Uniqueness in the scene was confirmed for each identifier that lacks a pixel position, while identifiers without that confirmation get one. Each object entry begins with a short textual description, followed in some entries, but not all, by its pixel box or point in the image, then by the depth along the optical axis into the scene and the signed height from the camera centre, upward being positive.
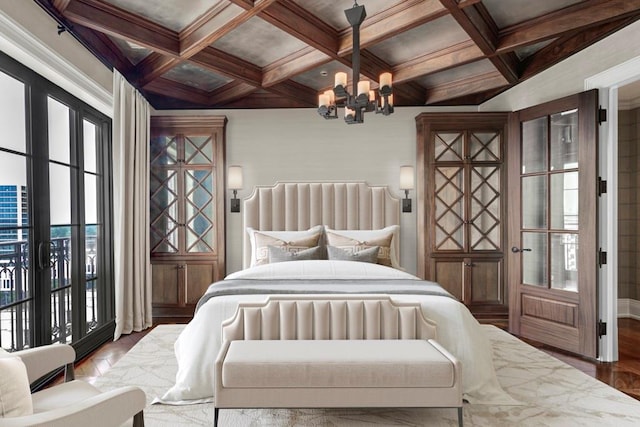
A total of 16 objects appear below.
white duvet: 2.46 -0.91
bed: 2.48 -0.56
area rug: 2.29 -1.28
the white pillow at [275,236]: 4.03 -0.32
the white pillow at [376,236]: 4.12 -0.32
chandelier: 2.71 +0.83
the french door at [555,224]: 3.36 -0.18
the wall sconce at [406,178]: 4.73 +0.34
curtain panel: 3.82 +0.01
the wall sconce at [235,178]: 4.69 +0.36
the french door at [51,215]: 2.63 -0.04
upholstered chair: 1.15 -0.67
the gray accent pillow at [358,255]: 3.76 -0.48
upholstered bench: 2.04 -0.90
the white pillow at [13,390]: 1.14 -0.55
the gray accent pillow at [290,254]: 3.79 -0.47
